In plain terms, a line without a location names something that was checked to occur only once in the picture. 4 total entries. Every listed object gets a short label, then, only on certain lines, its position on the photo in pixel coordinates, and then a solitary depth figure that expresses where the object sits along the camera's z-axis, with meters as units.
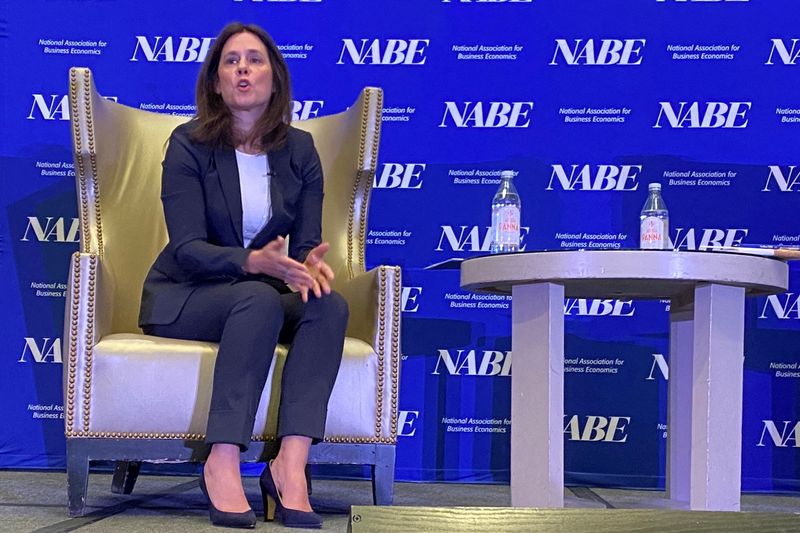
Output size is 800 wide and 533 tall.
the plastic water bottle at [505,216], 3.00
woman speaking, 2.10
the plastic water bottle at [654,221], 2.69
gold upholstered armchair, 2.24
